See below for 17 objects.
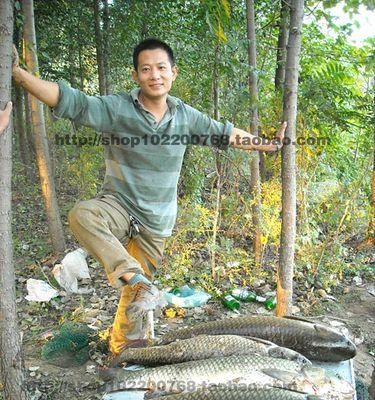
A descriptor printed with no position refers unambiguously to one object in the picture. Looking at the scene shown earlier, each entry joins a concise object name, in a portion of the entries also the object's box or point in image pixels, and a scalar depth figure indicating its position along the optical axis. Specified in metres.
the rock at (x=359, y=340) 4.49
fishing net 4.07
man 3.00
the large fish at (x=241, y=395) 2.10
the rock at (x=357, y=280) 5.87
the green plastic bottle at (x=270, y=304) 5.10
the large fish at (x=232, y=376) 2.26
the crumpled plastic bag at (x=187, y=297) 5.18
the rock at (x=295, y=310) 5.08
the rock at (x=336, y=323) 4.77
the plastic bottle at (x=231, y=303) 5.11
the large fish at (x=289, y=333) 2.64
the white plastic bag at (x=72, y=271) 5.80
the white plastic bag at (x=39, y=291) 5.45
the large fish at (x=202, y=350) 2.56
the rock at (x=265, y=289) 5.45
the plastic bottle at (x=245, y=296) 5.27
